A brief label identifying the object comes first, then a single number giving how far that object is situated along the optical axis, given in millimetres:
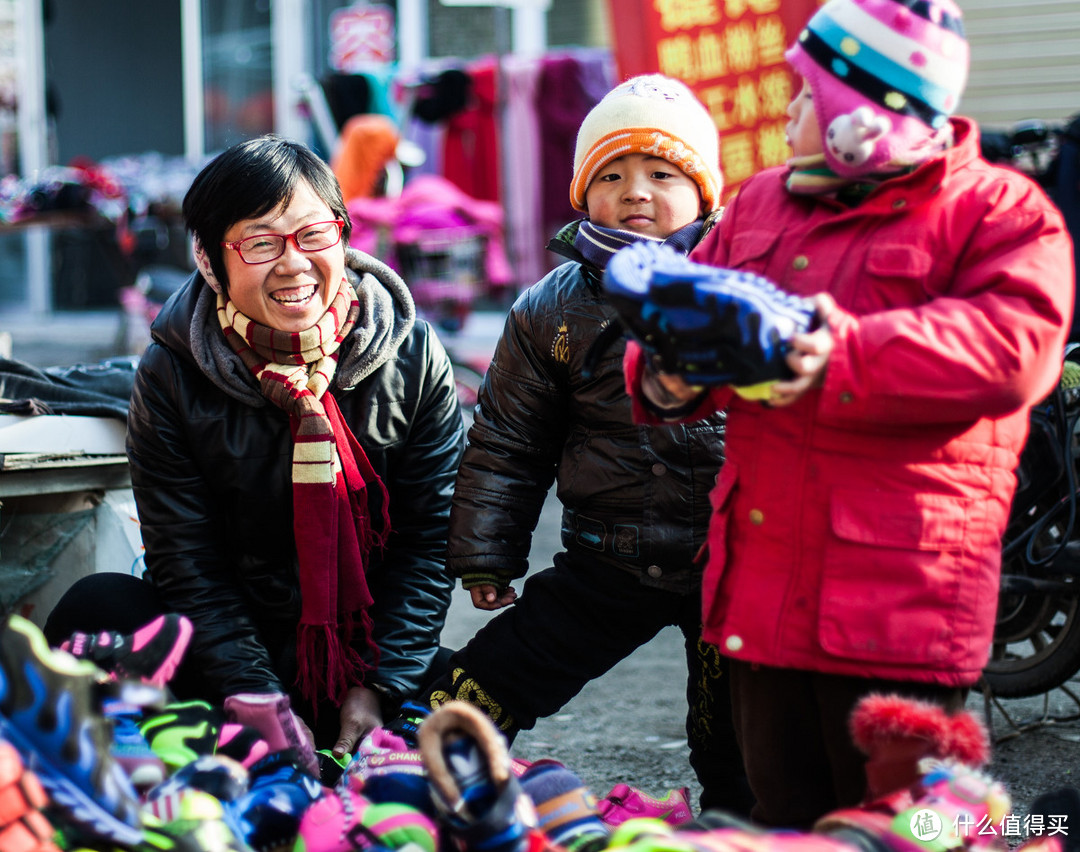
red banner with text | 7098
